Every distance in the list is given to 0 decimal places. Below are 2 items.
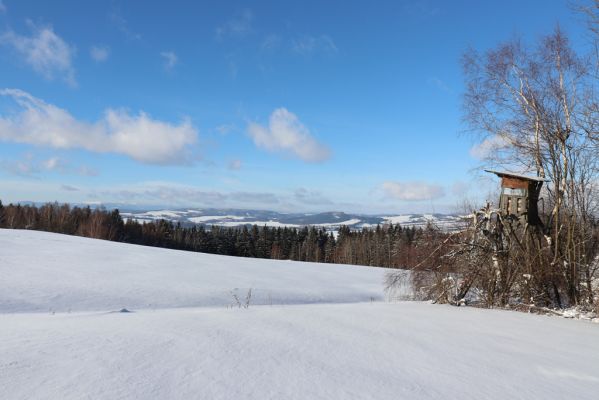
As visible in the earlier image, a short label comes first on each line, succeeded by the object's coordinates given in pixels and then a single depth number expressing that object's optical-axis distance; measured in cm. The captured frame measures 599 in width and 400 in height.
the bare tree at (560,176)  916
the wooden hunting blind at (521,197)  976
